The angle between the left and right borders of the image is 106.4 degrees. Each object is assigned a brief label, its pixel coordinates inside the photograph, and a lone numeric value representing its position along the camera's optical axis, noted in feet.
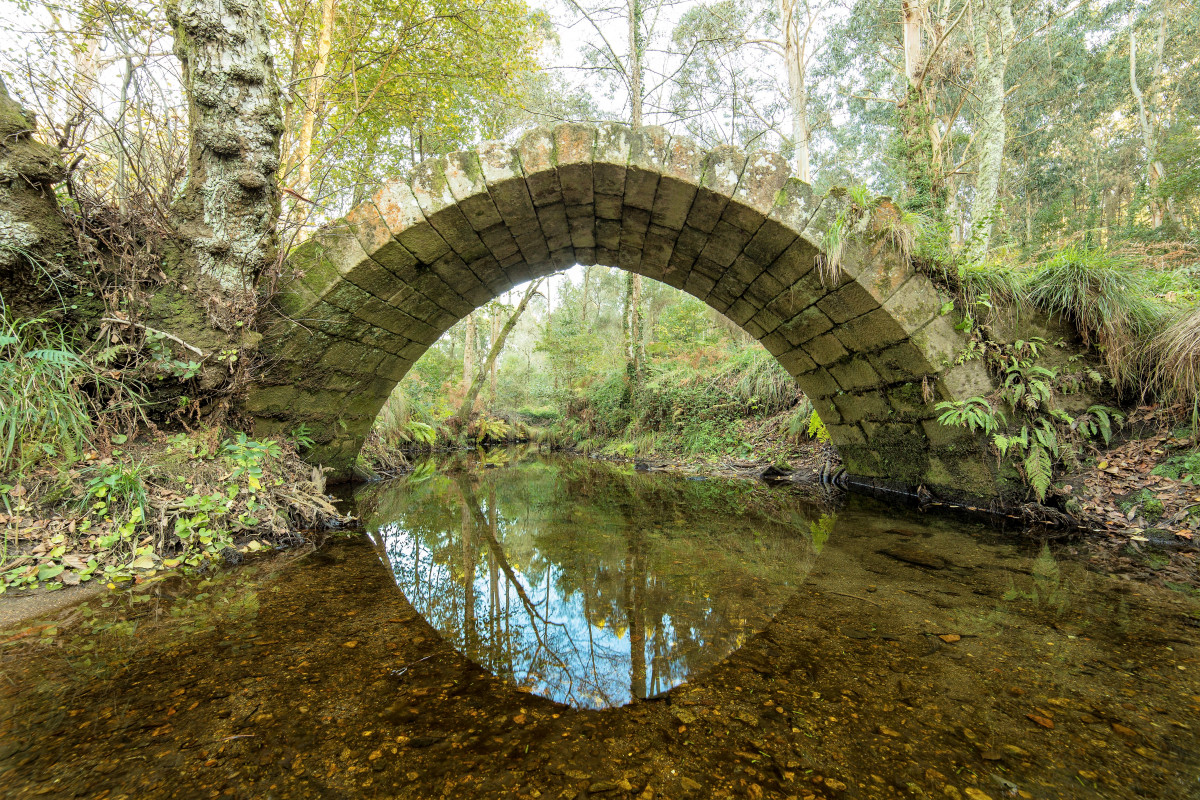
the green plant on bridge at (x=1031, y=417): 10.93
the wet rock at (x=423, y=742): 3.65
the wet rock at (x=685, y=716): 3.96
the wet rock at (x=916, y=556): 8.03
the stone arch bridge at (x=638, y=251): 11.87
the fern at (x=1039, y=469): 10.77
